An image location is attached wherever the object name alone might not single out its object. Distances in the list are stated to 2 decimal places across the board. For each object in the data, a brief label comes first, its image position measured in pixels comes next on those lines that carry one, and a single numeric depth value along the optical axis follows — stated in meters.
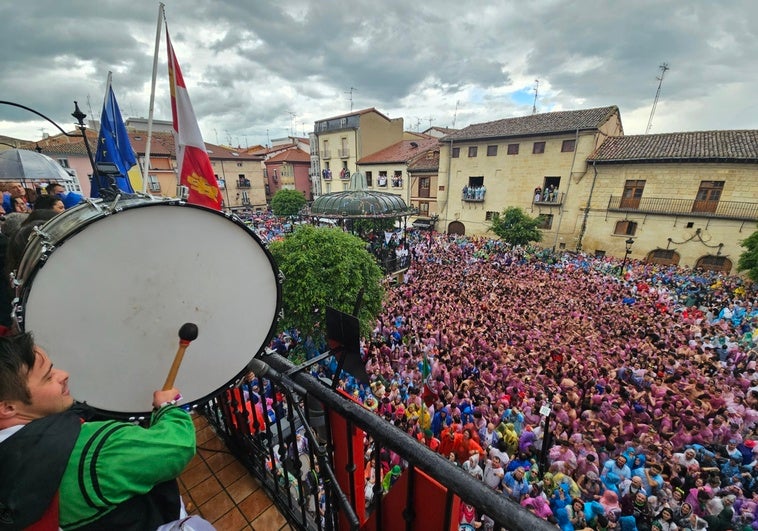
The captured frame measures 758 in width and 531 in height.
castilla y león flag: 3.86
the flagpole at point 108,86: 5.17
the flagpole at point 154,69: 3.58
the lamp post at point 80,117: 4.07
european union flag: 5.21
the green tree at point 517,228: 21.80
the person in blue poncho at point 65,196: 4.84
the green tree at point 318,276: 8.65
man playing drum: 0.99
